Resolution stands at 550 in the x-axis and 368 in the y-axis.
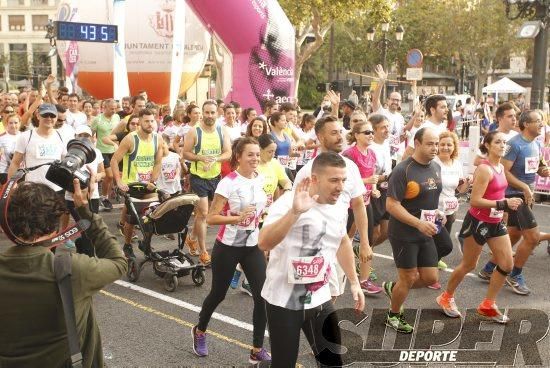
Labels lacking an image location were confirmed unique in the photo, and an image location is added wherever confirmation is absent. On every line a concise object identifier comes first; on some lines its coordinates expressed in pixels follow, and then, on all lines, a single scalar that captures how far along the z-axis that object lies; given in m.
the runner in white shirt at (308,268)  3.27
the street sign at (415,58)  14.41
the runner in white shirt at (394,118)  9.84
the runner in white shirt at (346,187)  4.23
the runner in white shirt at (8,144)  8.77
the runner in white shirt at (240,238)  4.50
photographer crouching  2.31
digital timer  13.20
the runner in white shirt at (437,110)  7.47
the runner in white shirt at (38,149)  6.51
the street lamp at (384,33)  24.47
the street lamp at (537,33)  12.81
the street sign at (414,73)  14.40
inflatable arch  21.89
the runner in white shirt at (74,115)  11.49
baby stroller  6.38
